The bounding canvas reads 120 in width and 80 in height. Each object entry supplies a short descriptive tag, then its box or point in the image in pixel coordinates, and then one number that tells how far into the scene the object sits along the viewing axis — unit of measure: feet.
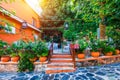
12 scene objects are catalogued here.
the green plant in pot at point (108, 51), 11.83
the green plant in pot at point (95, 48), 11.16
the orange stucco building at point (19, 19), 12.86
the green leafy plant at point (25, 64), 9.90
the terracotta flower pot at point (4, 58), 10.42
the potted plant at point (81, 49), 10.80
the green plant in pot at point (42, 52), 10.32
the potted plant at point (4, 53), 10.46
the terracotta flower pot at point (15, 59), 10.41
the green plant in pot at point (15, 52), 10.43
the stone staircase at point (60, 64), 9.67
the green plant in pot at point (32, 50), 10.31
